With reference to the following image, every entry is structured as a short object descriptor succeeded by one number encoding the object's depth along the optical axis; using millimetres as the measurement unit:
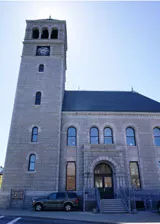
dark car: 14875
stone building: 18078
